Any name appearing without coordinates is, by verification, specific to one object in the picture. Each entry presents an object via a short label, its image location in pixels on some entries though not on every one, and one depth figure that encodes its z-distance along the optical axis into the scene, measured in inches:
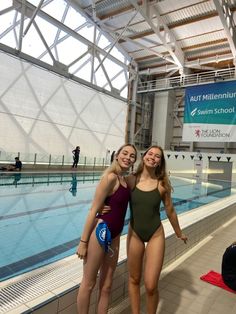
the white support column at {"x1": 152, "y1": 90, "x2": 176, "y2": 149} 833.5
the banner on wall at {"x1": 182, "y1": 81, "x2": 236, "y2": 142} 615.2
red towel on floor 103.1
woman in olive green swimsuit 73.7
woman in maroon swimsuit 65.1
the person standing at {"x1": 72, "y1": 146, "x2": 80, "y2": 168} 576.7
